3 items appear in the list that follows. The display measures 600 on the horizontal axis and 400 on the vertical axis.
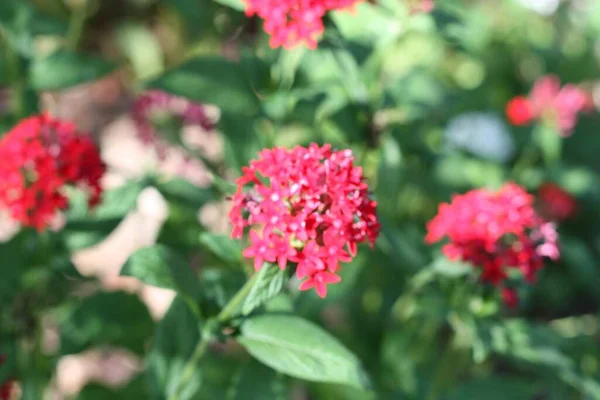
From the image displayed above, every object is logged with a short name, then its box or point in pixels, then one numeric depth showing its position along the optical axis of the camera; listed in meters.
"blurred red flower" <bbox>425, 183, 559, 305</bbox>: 0.63
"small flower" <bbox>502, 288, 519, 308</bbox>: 0.63
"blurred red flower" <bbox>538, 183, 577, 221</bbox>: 0.92
